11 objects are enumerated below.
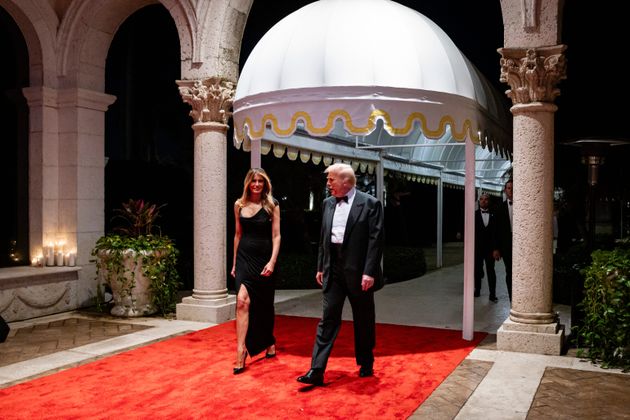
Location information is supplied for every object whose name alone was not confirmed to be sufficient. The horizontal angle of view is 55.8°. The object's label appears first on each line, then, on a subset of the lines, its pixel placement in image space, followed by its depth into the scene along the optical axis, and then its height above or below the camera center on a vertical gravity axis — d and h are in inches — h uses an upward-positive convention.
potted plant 315.0 -32.6
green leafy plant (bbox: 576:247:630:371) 209.8 -36.0
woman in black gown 214.4 -17.2
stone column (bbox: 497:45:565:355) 237.5 +6.2
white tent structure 235.0 +52.4
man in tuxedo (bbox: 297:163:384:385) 191.9 -18.2
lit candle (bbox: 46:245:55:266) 350.3 -29.6
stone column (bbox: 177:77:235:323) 304.7 +6.8
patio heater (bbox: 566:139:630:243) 241.6 +21.3
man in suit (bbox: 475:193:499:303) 367.2 -19.1
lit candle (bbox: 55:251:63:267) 349.7 -30.3
